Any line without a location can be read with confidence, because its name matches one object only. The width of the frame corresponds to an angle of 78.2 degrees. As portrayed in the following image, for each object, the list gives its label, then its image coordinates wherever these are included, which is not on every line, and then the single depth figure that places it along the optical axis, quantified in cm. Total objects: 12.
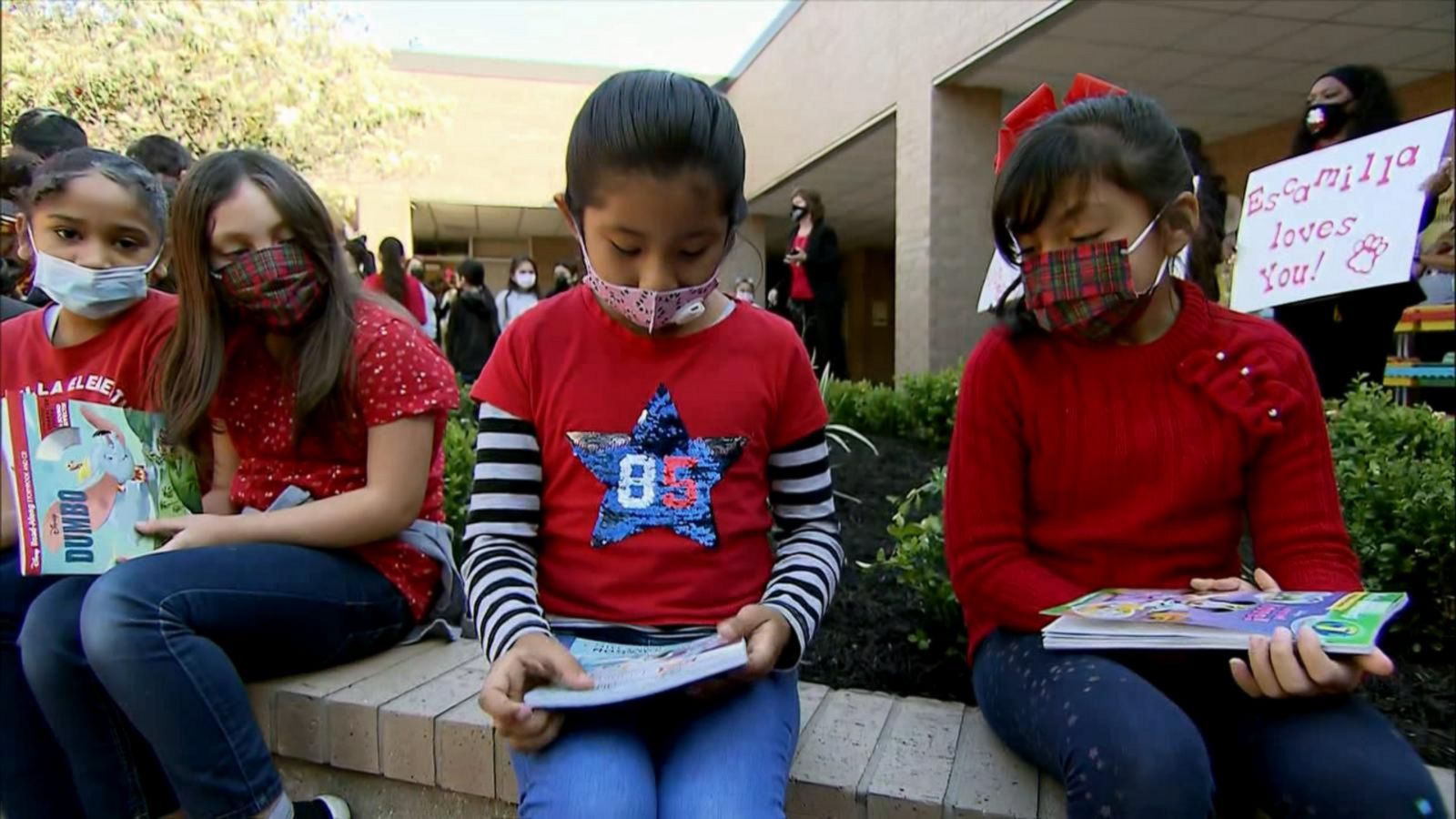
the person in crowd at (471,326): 920
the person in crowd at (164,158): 279
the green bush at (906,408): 481
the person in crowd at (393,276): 715
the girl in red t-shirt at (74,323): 178
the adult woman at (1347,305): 314
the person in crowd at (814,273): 800
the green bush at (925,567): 201
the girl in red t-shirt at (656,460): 135
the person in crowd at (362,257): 750
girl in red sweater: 144
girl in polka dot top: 153
